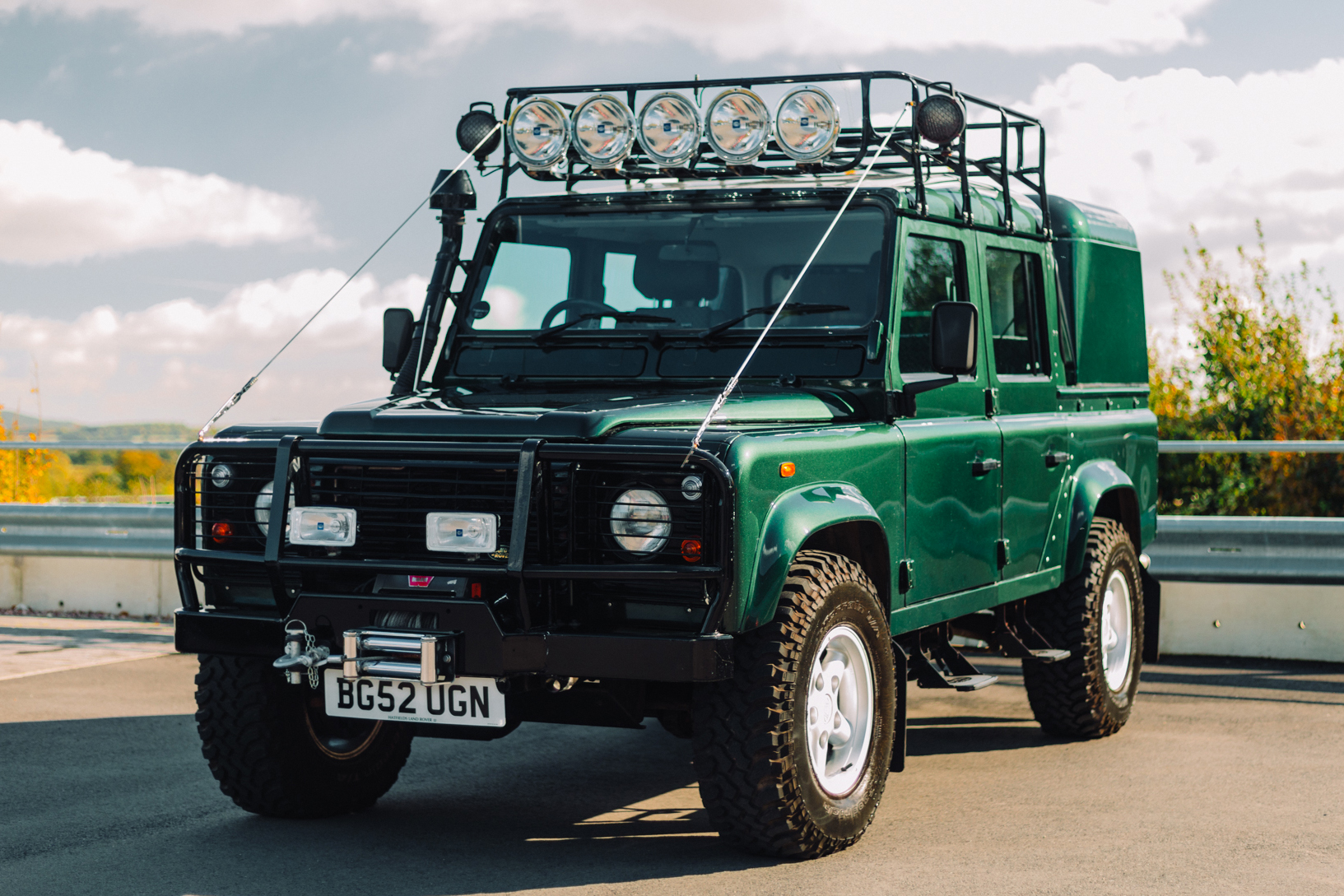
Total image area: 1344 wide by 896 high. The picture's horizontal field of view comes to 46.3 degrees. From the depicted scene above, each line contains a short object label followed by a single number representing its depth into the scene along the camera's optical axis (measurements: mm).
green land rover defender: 4816
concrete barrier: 9414
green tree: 16781
